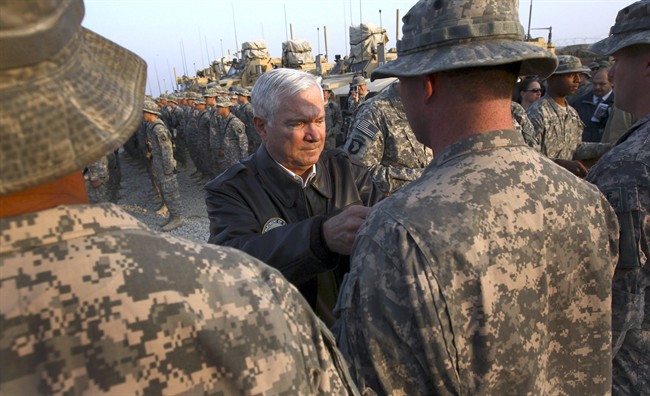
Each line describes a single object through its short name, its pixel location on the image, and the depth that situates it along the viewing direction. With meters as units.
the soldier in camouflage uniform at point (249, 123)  13.09
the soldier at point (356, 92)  12.40
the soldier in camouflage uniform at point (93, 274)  0.67
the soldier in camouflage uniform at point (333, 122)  13.19
